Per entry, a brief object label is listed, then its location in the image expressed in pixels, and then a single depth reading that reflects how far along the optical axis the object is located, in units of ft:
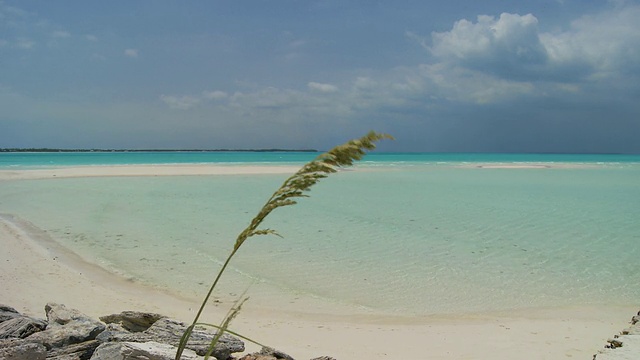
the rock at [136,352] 12.63
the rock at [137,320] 17.44
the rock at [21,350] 12.93
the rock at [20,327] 15.14
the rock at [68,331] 14.43
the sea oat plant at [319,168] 5.26
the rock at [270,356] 14.60
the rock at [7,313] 16.71
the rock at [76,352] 13.52
